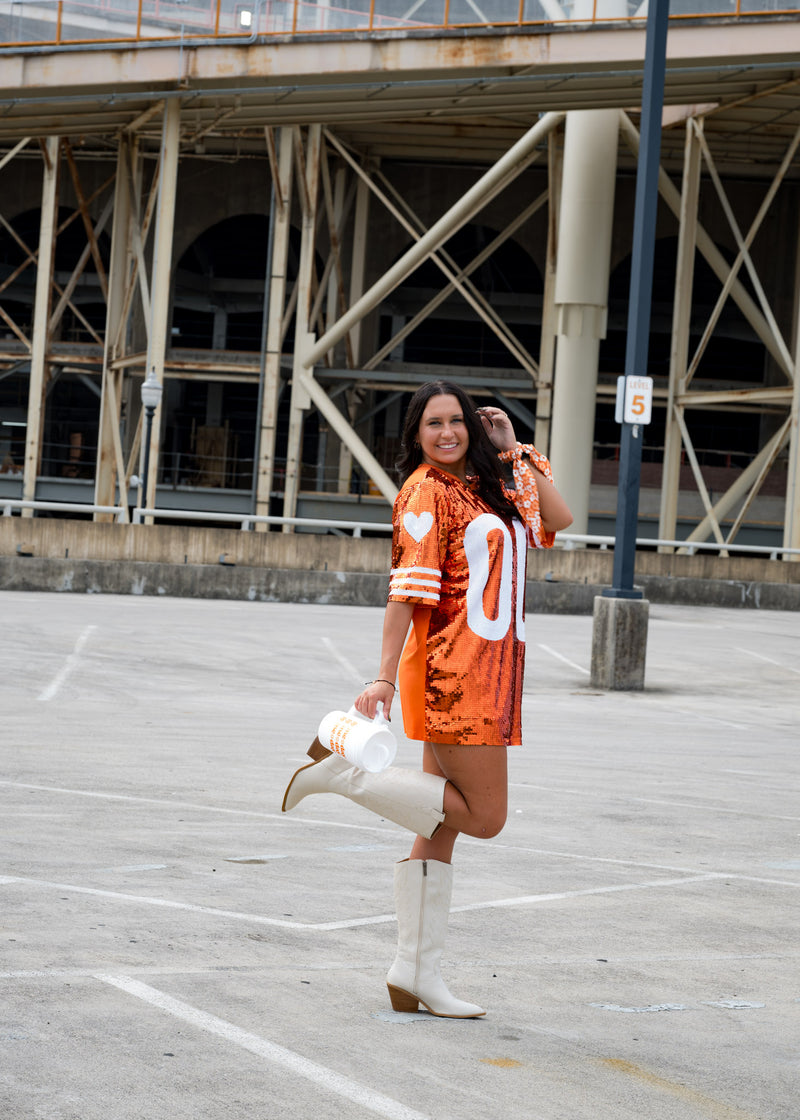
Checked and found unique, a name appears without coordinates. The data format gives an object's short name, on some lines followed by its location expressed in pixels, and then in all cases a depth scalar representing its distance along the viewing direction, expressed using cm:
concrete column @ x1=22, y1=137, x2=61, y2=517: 3691
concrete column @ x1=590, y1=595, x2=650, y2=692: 1438
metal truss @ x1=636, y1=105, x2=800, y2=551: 3128
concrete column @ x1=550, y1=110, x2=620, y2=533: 2916
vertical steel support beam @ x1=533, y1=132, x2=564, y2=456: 3331
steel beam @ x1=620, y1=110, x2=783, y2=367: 3269
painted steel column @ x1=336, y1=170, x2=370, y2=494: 4006
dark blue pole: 1405
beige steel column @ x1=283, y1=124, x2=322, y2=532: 3388
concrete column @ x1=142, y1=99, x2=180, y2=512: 2820
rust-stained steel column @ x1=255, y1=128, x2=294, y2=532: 3447
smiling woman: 393
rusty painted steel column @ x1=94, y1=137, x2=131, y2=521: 3603
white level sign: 1384
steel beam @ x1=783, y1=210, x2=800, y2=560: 2823
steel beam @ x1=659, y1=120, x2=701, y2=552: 3170
